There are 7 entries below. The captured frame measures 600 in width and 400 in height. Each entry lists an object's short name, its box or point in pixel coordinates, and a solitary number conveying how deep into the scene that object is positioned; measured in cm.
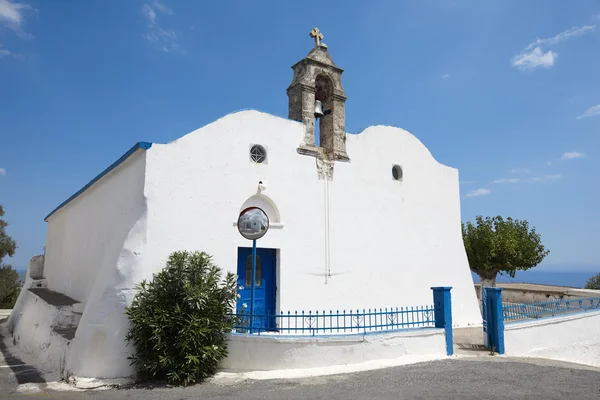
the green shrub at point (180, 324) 729
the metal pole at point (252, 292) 805
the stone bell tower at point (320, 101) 1097
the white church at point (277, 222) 843
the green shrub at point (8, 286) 2477
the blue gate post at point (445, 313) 881
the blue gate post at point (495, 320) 938
